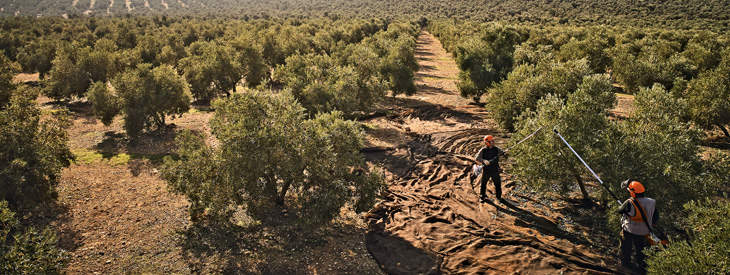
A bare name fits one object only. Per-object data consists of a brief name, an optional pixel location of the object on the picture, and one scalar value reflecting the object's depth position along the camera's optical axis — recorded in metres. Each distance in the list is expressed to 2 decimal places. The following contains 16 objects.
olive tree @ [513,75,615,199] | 13.26
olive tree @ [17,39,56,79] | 43.28
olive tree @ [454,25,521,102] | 30.97
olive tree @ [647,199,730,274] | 7.84
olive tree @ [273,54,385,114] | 24.17
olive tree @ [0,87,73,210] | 13.95
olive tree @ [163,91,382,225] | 12.73
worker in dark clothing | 14.91
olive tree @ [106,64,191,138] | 24.41
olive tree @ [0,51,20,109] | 28.11
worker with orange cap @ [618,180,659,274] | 10.32
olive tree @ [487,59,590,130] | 21.89
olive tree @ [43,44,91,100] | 32.31
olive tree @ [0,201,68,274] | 8.98
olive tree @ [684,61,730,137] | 21.14
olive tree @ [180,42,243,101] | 33.88
